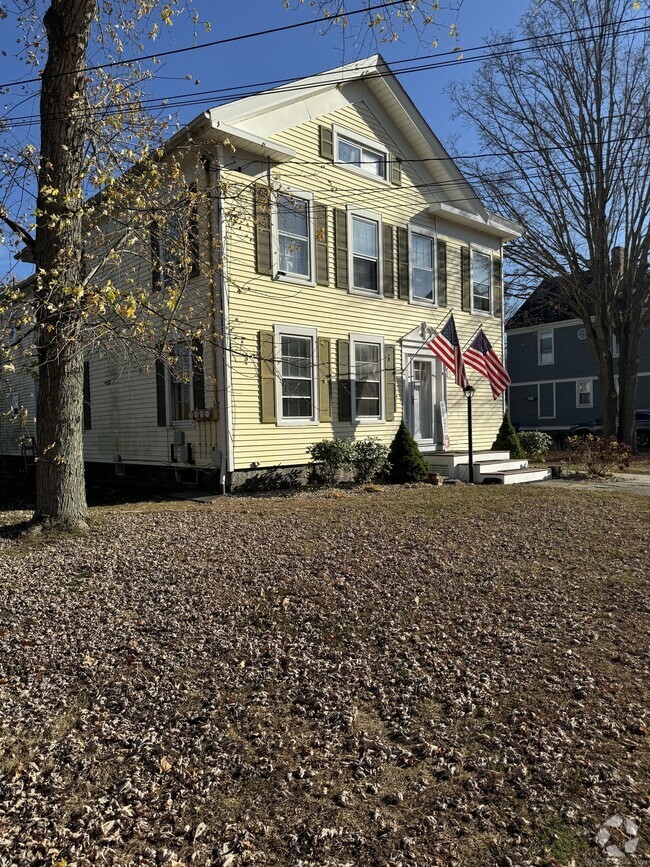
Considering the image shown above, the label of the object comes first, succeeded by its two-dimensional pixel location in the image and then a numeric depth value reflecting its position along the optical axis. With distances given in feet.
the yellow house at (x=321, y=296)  37.04
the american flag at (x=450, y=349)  44.47
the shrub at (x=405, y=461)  41.63
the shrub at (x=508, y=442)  51.26
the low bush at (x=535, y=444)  54.13
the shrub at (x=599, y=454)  46.14
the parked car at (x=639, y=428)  83.35
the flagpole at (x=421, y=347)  49.01
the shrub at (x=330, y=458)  39.29
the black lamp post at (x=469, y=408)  42.75
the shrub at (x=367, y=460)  40.73
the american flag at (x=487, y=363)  46.93
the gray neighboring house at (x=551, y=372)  101.30
